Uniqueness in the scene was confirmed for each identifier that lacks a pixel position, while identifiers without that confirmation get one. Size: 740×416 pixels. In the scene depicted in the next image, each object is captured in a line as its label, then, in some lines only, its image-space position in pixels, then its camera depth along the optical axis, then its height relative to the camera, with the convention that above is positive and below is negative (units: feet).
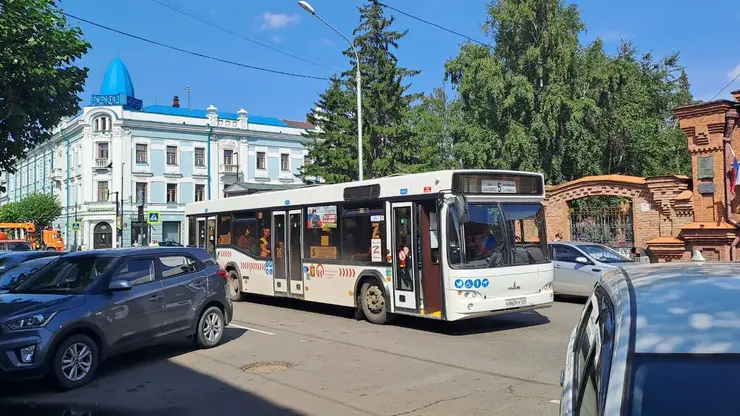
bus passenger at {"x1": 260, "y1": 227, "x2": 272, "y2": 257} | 49.98 -0.07
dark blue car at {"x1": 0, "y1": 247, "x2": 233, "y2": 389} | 23.54 -2.66
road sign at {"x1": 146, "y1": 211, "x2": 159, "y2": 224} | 126.30 +5.83
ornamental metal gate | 68.18 +0.97
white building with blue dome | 179.52 +26.34
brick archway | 64.59 +3.83
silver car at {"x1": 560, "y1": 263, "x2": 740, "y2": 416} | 6.75 -1.36
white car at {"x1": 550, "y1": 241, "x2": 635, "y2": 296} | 47.60 -2.20
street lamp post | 69.05 +17.66
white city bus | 33.83 -0.35
